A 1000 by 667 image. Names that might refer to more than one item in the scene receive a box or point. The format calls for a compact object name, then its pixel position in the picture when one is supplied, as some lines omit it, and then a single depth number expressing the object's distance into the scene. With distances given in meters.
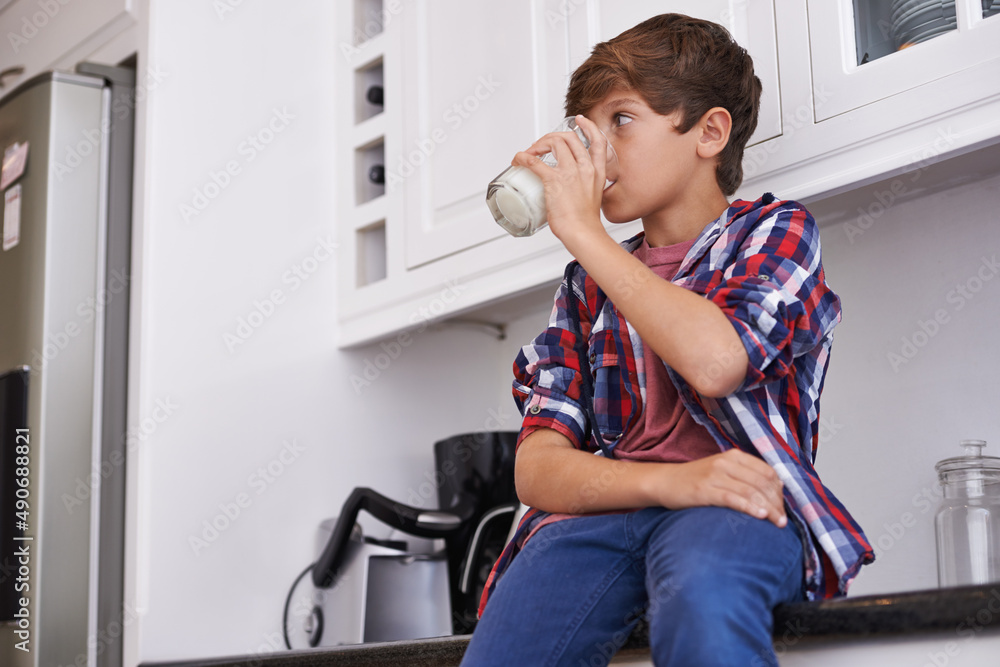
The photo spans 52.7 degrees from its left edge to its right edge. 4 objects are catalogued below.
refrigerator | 1.50
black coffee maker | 1.60
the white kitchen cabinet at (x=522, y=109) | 1.09
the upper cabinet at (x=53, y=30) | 1.78
